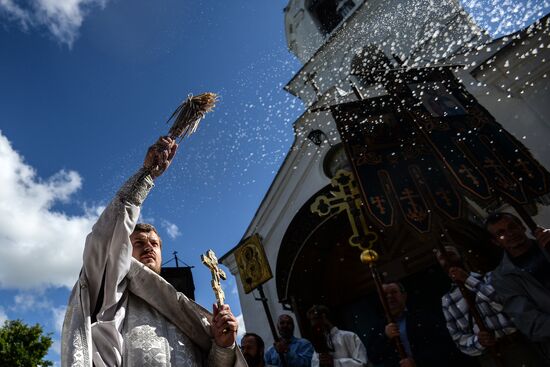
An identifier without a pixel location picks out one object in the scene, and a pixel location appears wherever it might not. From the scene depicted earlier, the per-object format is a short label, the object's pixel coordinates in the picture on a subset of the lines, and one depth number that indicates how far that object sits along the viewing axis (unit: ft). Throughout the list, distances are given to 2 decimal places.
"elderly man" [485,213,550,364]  10.08
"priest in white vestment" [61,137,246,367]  5.61
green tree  53.33
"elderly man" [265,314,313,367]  16.17
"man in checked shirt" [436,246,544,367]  11.19
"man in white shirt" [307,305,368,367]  14.38
